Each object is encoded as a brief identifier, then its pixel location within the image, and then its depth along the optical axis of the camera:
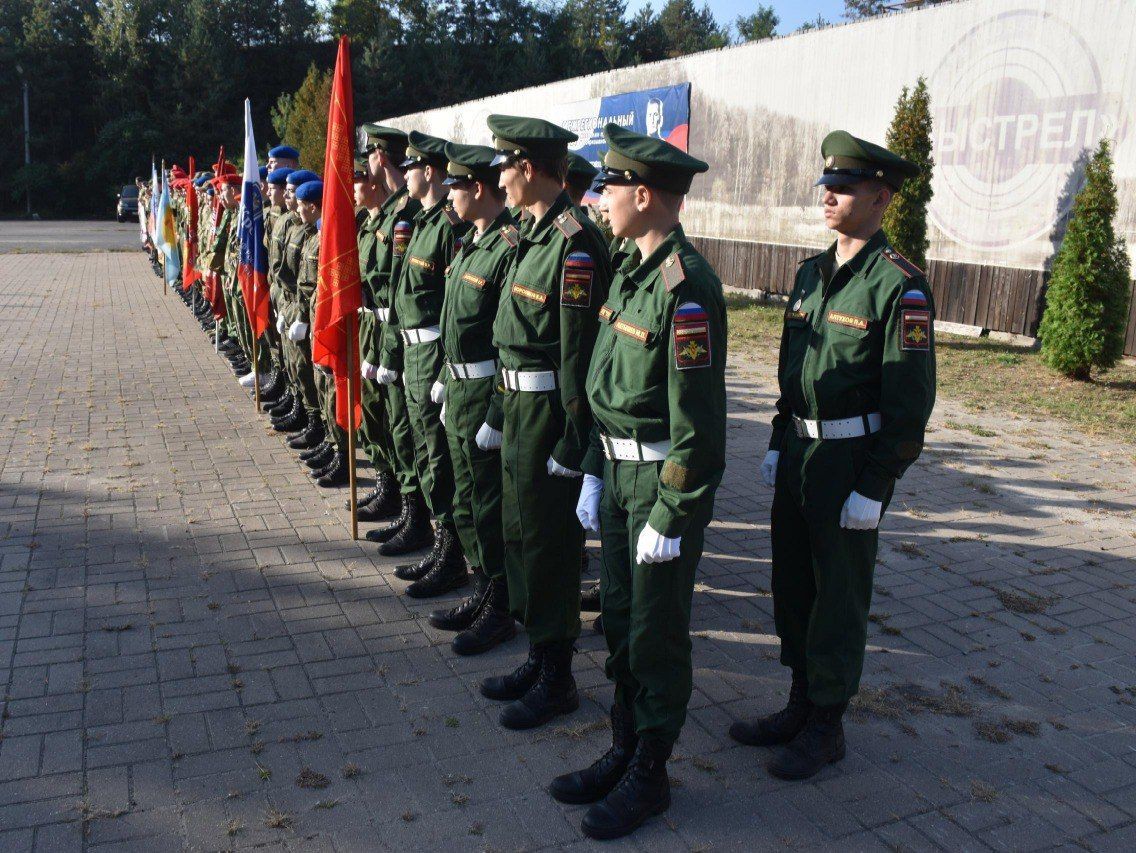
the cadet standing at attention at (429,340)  4.73
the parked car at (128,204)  43.55
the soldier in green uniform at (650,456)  2.82
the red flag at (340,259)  5.23
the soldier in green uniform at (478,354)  4.07
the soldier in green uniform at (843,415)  3.05
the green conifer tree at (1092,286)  9.96
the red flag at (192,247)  13.16
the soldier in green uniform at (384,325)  5.28
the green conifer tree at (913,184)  12.73
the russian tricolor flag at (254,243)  8.09
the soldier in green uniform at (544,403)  3.45
